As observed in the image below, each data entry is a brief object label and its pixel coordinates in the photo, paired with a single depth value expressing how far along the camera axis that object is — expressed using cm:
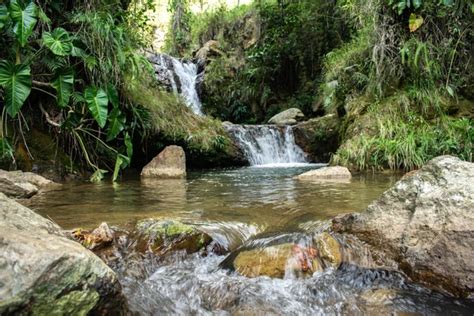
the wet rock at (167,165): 711
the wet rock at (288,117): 1104
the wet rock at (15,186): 411
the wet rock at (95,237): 272
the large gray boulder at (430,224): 237
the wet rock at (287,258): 260
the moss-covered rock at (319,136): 936
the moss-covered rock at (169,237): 285
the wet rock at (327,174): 641
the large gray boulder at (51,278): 136
